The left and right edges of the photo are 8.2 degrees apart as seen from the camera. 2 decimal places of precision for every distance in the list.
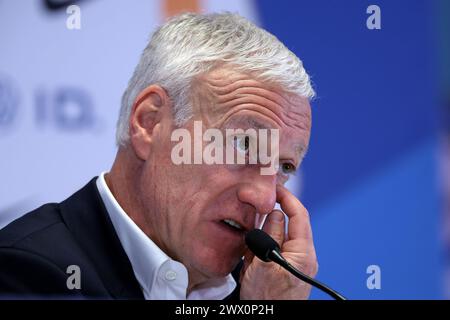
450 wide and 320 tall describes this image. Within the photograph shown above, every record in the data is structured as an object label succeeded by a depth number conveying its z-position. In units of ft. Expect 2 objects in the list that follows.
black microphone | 9.41
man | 9.52
